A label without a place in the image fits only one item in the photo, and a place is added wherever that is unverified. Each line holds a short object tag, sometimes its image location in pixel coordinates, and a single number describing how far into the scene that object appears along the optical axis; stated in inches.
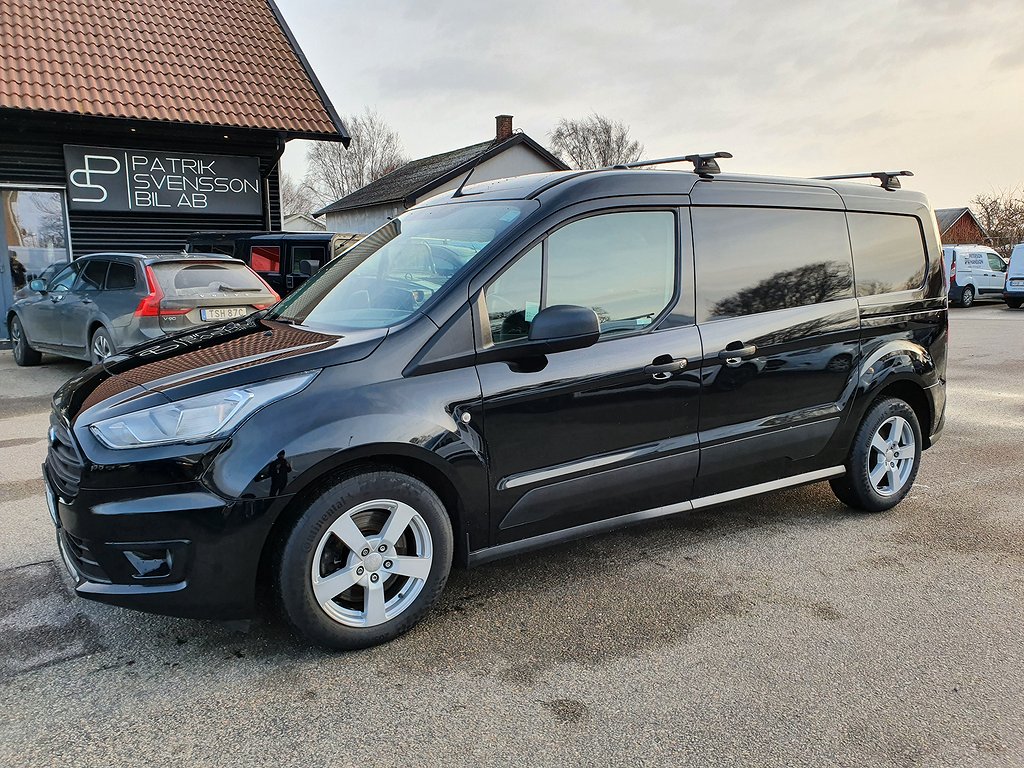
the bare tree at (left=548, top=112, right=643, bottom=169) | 2657.5
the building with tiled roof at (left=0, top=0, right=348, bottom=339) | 487.2
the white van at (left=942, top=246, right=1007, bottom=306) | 908.0
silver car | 311.3
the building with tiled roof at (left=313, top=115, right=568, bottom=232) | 1034.7
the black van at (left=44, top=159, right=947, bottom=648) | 106.3
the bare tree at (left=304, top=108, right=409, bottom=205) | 2662.4
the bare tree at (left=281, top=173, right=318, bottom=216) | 2856.8
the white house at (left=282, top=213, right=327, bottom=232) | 2107.9
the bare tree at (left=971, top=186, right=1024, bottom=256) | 1668.3
